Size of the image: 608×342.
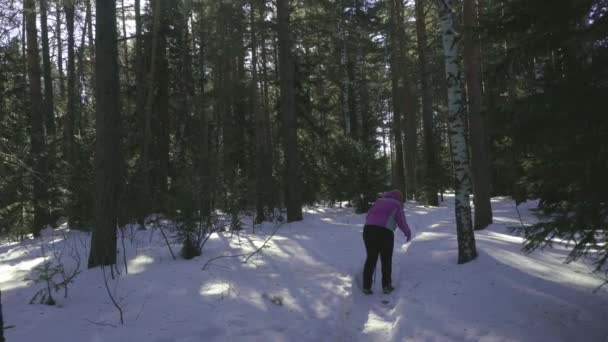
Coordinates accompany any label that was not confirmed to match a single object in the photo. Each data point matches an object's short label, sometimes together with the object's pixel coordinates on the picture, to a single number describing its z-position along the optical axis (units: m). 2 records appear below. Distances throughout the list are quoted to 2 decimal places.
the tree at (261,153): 12.89
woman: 5.81
